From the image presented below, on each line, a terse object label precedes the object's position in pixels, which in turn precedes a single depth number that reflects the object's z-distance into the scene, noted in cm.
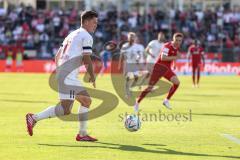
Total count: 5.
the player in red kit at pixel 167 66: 1914
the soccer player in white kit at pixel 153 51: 2834
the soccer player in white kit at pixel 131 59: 2477
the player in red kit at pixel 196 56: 3247
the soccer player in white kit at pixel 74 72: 1194
